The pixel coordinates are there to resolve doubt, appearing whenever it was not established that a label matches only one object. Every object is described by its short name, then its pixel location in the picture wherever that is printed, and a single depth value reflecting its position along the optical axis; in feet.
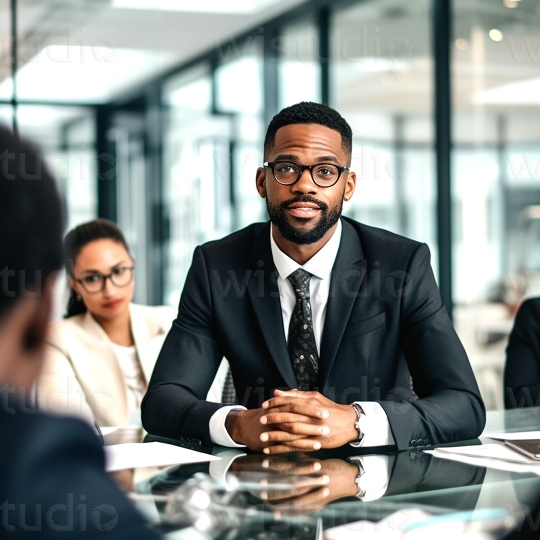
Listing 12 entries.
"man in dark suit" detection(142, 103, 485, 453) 7.80
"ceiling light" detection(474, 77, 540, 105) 17.34
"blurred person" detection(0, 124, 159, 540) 2.48
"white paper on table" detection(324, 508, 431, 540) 4.06
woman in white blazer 10.39
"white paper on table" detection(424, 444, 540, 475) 5.68
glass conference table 4.20
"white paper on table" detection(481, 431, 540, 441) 6.85
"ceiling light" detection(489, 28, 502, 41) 17.80
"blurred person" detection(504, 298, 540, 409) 9.39
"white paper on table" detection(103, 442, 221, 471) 5.70
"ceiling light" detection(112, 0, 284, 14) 20.83
